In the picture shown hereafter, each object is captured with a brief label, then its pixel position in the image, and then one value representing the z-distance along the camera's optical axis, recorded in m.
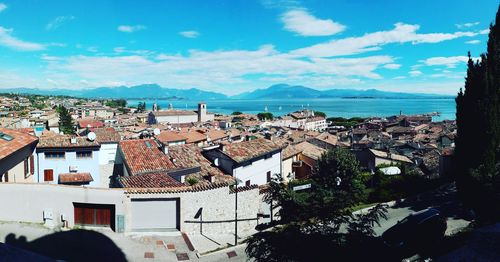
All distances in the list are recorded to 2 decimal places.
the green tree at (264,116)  150.84
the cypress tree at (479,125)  19.27
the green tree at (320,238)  6.21
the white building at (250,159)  28.05
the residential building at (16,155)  18.58
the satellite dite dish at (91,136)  29.45
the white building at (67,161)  27.41
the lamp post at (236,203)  16.86
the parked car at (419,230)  13.39
